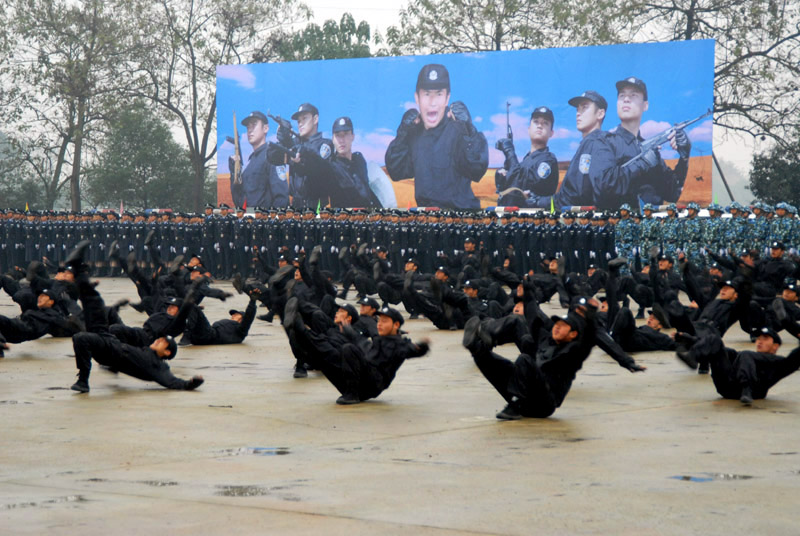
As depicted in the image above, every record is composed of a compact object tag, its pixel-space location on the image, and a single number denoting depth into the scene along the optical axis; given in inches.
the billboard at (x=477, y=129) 1285.7
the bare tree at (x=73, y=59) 1908.7
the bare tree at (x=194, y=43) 1940.2
